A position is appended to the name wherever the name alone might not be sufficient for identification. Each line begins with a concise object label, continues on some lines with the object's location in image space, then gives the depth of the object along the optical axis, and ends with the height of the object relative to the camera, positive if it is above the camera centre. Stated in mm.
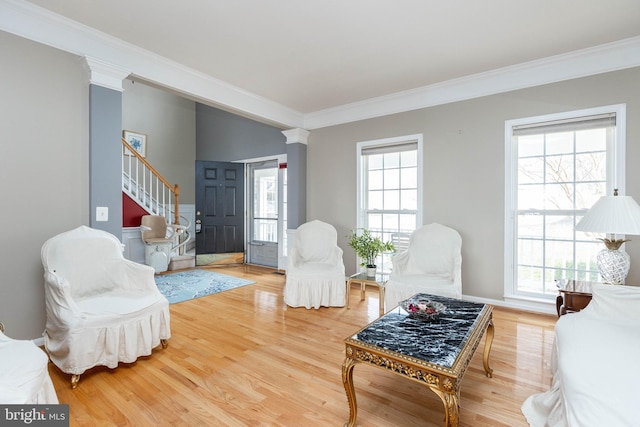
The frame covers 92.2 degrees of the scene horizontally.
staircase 5670 +241
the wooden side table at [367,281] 3445 -808
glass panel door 5980 -70
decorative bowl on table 1917 -630
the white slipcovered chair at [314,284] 3631 -865
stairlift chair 5316 -543
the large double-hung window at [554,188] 3129 +264
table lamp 2137 -91
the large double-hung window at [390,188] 4230 +332
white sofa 1066 -642
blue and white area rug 4168 -1121
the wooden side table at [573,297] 2303 -636
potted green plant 3701 -451
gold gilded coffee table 1384 -695
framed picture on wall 6372 +1463
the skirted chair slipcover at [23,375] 1274 -738
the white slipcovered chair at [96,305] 2082 -712
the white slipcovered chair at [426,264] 3123 -597
